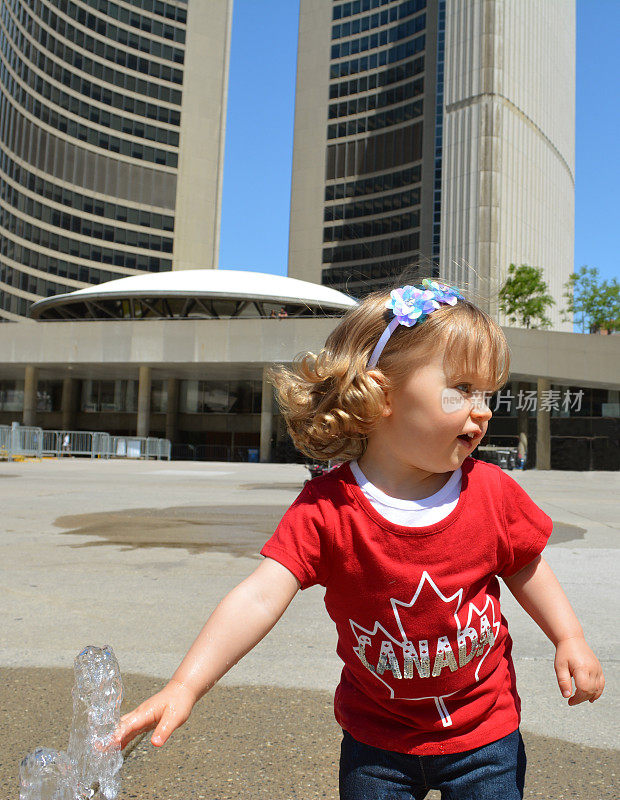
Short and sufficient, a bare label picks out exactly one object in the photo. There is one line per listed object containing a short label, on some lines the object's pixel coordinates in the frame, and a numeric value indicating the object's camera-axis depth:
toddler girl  1.49
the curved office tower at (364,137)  75.38
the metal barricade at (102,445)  32.58
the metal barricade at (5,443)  27.09
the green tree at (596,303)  54.81
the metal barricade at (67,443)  31.81
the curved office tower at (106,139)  73.19
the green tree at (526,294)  51.31
